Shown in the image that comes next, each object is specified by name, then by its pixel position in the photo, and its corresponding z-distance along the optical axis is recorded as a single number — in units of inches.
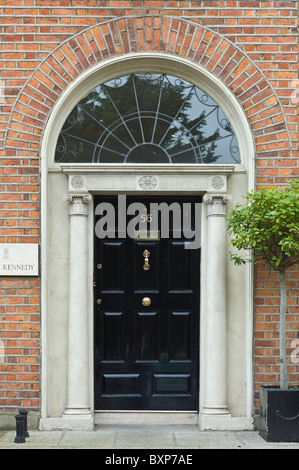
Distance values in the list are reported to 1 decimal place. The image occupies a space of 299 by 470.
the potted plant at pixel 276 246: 216.7
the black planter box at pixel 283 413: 227.3
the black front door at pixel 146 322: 255.0
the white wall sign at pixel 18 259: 245.9
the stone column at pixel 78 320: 244.4
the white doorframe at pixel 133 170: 245.9
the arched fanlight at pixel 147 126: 253.1
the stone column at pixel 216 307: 245.9
